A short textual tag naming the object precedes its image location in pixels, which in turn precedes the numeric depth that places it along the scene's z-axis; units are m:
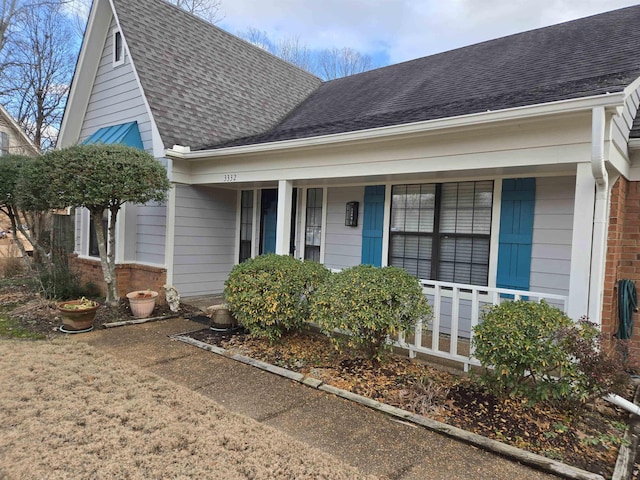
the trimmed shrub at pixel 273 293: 4.88
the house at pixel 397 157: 4.07
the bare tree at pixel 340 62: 23.49
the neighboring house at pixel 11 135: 16.31
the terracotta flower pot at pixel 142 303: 6.54
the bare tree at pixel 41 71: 16.72
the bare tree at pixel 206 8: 18.42
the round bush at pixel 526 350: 3.20
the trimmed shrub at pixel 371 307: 3.99
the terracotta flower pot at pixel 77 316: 5.67
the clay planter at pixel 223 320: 5.86
